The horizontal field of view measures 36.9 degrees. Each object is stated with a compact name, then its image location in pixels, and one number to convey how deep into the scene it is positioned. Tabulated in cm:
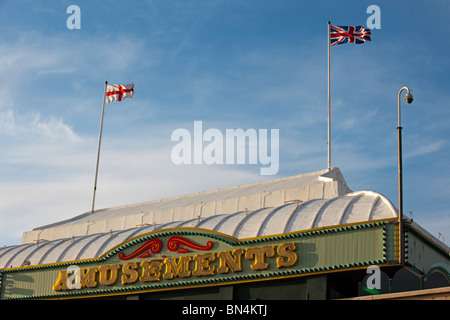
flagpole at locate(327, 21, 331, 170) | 4231
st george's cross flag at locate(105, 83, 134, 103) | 5569
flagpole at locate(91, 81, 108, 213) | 5610
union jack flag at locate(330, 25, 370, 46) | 4366
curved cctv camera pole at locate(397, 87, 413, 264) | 2586
